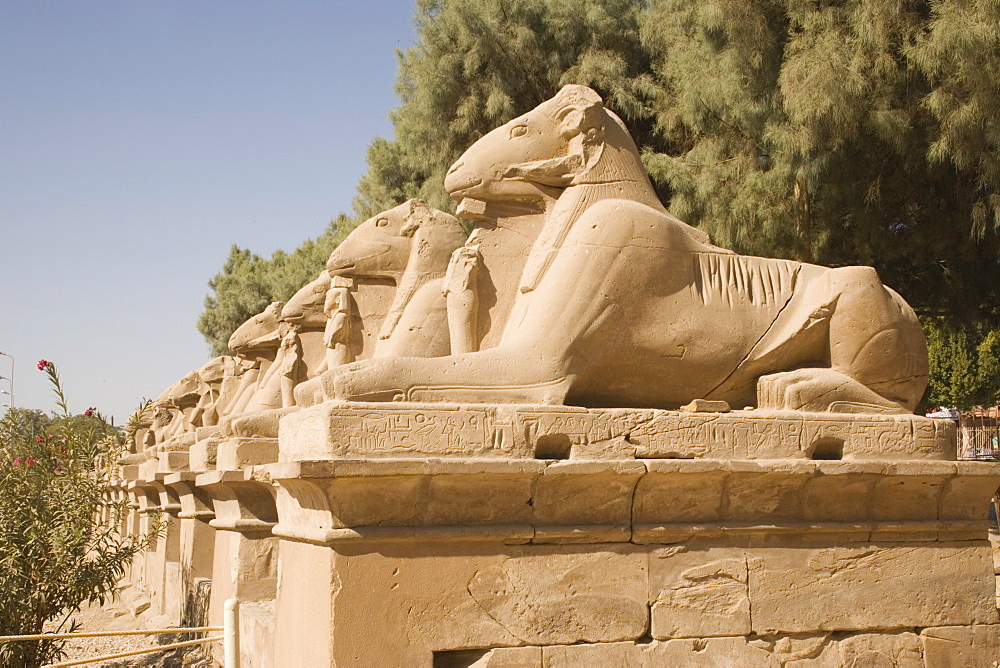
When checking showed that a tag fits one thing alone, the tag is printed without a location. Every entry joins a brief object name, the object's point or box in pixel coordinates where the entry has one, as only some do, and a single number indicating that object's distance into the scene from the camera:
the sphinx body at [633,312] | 4.20
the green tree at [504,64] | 13.11
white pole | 4.00
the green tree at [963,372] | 22.98
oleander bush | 6.10
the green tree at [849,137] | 8.81
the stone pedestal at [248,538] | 6.12
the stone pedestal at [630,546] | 3.76
